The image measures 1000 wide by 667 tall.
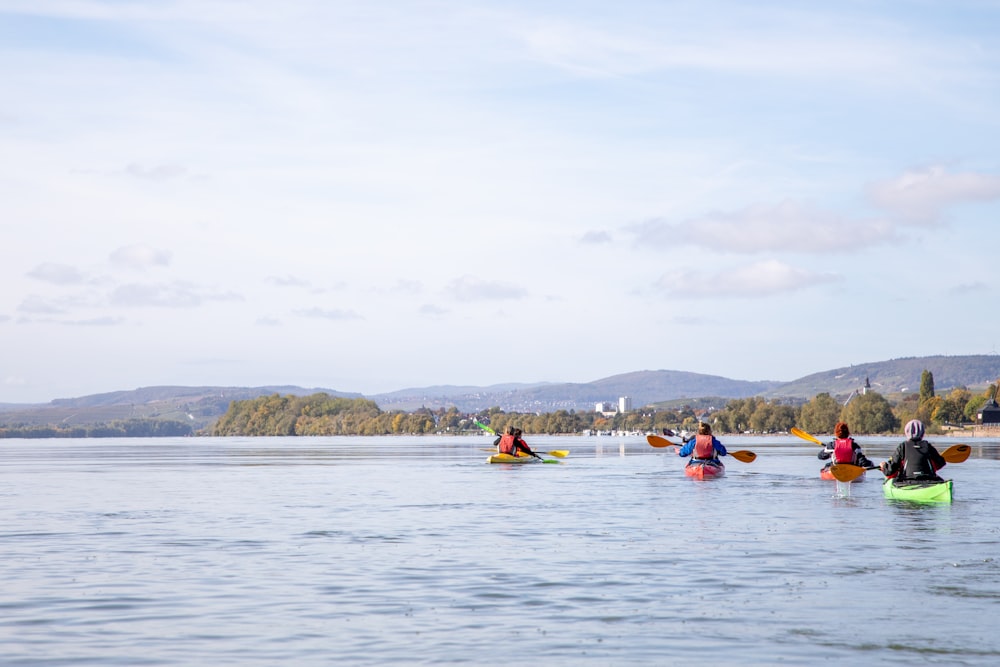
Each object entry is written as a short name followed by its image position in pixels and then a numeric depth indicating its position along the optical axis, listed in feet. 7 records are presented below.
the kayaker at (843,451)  133.18
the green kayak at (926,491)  103.71
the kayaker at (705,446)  157.99
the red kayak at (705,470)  155.33
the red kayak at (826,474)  144.65
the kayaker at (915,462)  106.22
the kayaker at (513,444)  208.74
